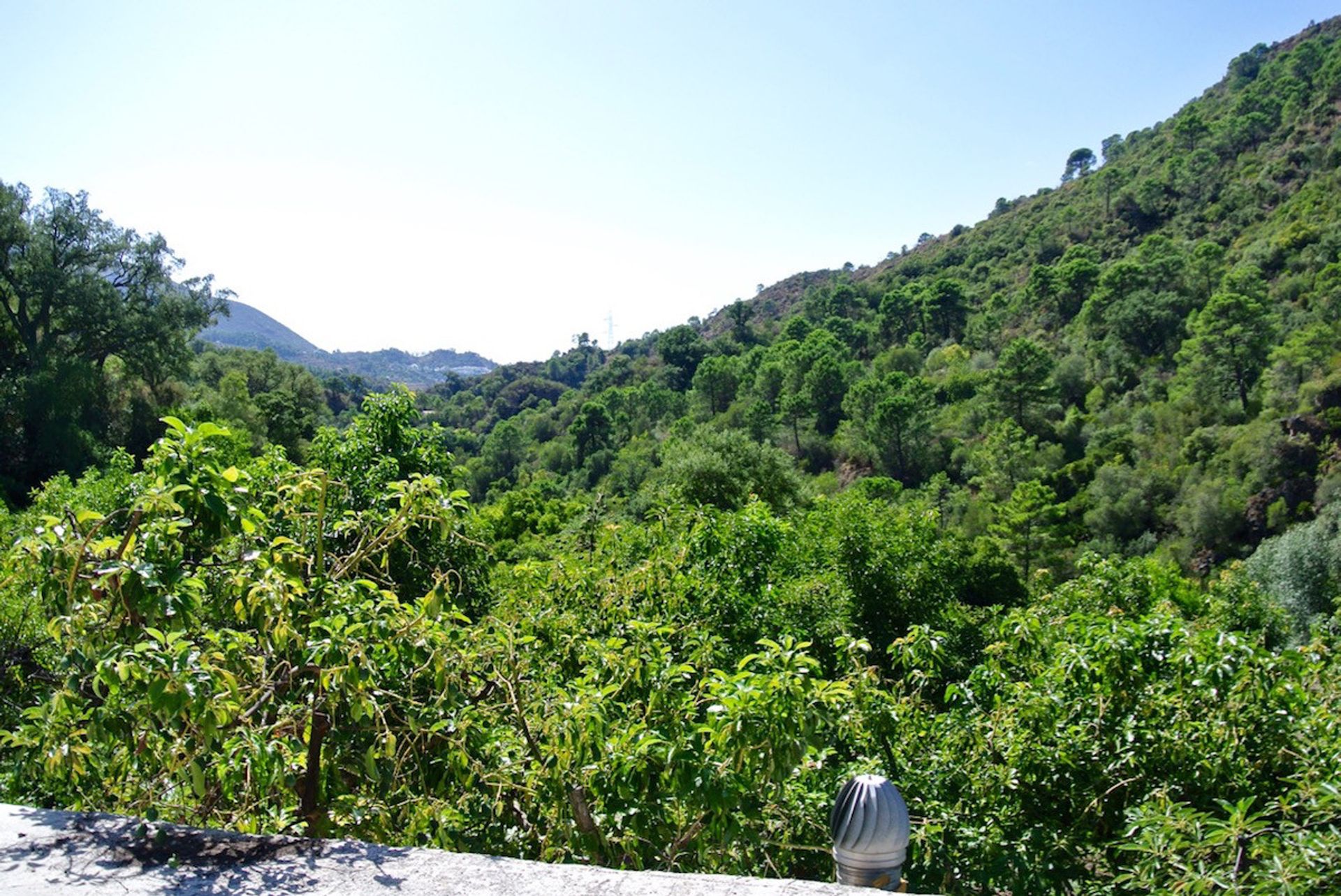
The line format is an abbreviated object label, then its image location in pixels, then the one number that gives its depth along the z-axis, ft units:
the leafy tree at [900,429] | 179.01
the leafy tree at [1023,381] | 173.47
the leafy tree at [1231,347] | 146.61
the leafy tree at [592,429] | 255.09
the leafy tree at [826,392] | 216.74
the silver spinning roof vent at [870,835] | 7.80
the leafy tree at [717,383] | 253.65
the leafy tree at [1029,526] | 118.21
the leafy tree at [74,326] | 95.30
